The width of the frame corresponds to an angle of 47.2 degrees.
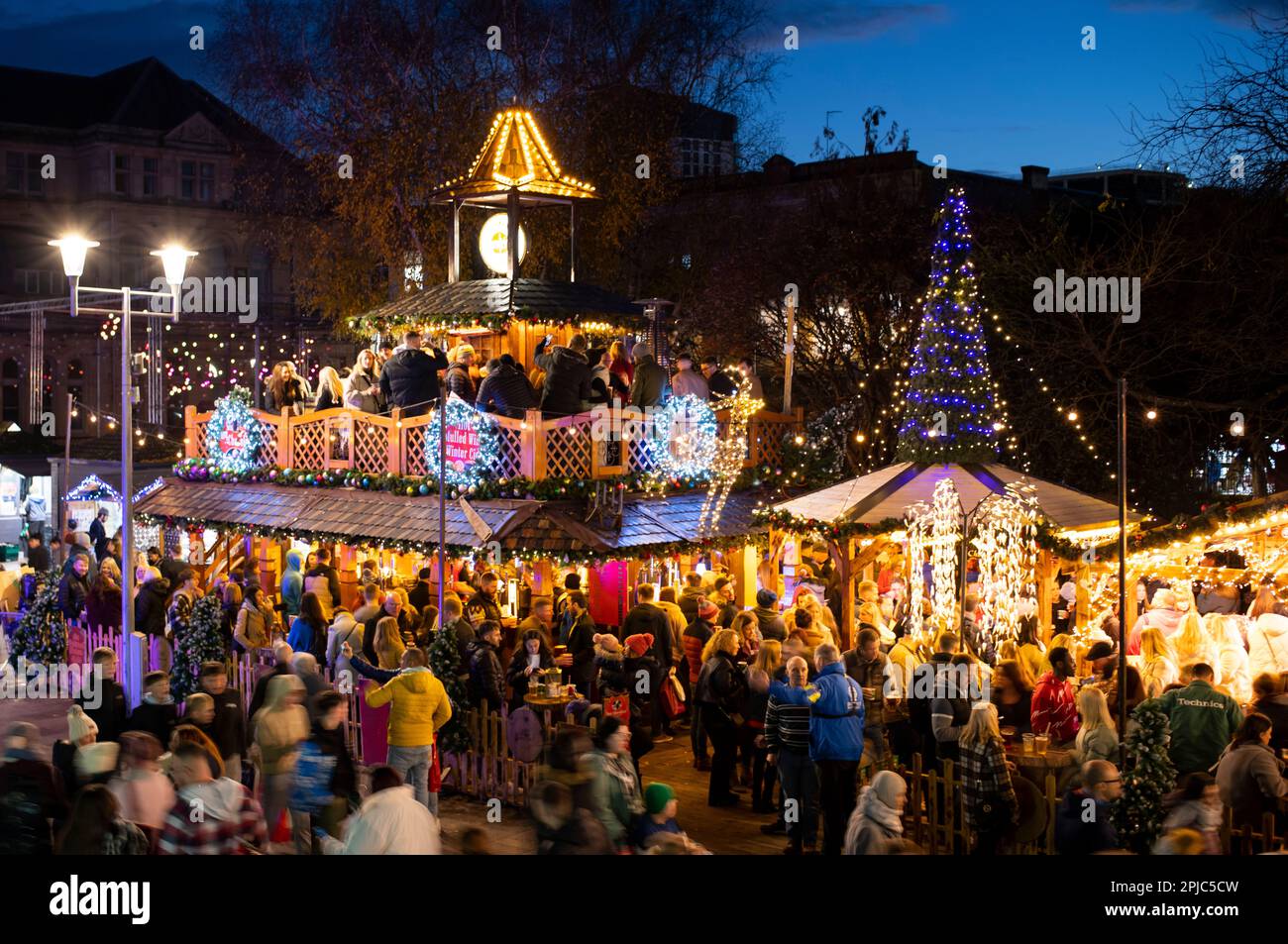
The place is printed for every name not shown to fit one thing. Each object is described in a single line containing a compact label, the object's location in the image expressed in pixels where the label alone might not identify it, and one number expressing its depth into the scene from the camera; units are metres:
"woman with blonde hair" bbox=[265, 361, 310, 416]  21.80
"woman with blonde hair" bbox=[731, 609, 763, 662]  14.23
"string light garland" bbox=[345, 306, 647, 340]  19.73
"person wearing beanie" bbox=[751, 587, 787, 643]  14.34
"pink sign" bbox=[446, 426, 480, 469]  17.77
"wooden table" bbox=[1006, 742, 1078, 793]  10.70
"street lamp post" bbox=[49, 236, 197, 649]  13.86
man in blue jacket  10.91
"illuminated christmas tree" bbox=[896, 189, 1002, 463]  16.08
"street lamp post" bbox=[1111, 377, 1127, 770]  9.41
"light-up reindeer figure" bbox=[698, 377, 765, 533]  19.41
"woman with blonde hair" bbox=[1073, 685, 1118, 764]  9.92
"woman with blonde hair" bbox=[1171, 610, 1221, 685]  13.41
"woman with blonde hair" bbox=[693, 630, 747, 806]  12.77
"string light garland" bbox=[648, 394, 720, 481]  18.42
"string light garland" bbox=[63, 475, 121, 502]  26.77
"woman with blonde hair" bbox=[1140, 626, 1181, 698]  12.67
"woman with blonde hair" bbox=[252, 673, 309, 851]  10.01
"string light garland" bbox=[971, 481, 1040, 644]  14.81
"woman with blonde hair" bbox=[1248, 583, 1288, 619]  14.84
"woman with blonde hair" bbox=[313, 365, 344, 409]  20.61
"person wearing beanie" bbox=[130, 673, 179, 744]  10.62
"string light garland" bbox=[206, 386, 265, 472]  21.73
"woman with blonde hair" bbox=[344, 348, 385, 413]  19.75
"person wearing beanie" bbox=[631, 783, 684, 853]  8.27
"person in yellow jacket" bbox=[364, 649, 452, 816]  11.27
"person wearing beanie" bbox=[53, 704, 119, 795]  9.25
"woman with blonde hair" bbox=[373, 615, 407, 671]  13.21
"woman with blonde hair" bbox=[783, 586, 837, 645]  14.90
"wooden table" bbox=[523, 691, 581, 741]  12.95
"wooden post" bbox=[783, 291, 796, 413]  19.63
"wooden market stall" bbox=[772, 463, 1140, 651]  15.72
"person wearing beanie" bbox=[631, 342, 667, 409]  18.50
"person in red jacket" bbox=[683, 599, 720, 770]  15.21
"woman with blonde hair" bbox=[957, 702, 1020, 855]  9.70
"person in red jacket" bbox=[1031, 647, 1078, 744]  11.34
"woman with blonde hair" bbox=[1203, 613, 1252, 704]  13.52
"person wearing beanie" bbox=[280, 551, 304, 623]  18.88
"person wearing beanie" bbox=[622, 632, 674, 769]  13.27
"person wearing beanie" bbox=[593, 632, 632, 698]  13.33
